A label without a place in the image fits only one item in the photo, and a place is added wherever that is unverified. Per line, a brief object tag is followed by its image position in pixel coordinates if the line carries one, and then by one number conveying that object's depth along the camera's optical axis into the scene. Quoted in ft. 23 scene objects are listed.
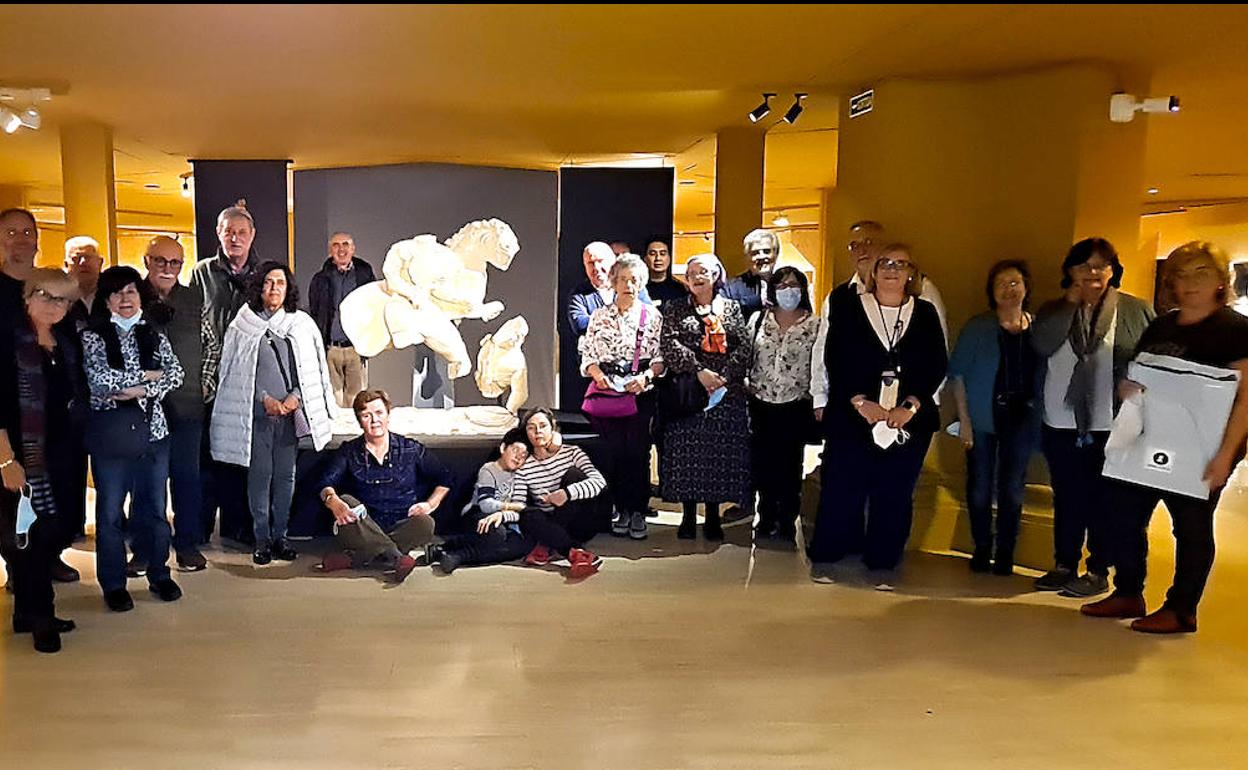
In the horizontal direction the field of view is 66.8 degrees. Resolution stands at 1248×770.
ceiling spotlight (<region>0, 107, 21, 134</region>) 13.57
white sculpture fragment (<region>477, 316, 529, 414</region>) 17.79
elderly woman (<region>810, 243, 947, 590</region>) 12.08
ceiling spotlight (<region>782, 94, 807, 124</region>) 15.05
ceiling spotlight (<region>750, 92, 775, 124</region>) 15.24
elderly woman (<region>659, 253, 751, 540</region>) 13.76
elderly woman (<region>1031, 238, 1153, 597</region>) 11.75
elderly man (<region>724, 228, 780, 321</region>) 14.43
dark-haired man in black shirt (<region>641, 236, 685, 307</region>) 15.60
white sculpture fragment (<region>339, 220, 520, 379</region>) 16.72
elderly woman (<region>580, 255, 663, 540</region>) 14.19
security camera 13.07
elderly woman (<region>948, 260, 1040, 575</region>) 12.46
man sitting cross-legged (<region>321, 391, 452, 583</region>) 12.93
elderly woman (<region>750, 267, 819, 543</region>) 13.75
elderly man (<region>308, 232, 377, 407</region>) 17.19
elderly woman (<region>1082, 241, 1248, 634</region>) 10.05
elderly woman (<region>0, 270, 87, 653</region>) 9.29
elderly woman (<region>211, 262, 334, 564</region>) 12.89
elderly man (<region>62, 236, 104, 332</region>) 12.60
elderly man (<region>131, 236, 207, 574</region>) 12.27
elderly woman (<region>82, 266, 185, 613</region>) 10.42
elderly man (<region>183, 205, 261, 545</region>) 13.15
